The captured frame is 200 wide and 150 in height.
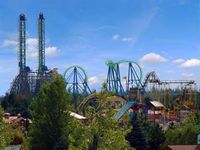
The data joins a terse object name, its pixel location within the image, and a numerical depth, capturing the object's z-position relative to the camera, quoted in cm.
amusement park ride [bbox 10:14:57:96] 8338
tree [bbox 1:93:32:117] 7138
